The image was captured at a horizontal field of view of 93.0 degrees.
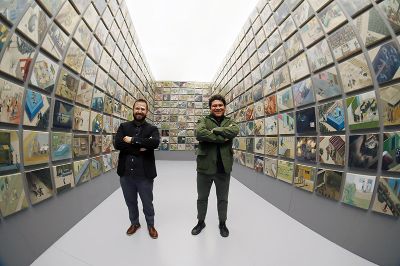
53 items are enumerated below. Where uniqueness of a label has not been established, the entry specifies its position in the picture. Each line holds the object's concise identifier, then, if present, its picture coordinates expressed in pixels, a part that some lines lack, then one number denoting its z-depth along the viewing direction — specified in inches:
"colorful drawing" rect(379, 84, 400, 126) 60.7
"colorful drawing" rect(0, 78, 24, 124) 55.1
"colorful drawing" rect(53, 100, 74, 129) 80.8
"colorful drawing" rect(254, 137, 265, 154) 143.6
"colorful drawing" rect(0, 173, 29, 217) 54.8
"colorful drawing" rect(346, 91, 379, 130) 67.3
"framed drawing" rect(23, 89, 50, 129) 65.0
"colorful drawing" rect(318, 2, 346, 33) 78.8
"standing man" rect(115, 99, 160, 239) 82.8
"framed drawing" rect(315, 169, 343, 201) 80.3
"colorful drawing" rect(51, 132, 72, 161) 79.5
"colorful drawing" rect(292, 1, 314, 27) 95.5
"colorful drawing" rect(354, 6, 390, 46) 63.9
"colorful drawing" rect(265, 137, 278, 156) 125.7
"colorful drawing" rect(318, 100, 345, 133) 80.0
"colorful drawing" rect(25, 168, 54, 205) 66.1
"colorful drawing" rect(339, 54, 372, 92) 69.9
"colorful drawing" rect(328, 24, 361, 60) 73.3
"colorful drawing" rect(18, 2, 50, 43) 60.6
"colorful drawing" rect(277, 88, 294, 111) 111.1
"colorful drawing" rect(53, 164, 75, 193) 80.2
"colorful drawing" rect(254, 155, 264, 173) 143.2
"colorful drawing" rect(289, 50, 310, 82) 98.8
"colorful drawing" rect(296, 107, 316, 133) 95.0
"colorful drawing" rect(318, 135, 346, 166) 79.4
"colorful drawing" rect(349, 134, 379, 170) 67.1
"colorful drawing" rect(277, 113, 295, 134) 110.9
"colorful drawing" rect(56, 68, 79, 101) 82.3
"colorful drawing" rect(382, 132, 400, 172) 60.9
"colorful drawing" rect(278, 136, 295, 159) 110.1
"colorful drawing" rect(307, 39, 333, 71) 85.4
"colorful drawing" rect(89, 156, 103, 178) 111.4
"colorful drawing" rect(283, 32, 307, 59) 103.6
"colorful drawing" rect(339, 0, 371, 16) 69.4
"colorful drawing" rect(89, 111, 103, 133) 110.4
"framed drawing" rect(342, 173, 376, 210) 68.6
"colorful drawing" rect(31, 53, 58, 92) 67.5
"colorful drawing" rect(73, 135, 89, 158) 95.2
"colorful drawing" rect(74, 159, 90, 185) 94.7
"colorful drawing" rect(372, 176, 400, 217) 60.8
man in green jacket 82.4
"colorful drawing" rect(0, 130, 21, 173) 55.5
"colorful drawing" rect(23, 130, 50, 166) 64.8
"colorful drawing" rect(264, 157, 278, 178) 124.6
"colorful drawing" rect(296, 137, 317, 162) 94.2
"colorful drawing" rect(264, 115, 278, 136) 126.7
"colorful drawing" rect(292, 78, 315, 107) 95.9
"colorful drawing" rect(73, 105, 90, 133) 95.5
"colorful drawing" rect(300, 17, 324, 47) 90.0
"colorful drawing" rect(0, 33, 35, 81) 55.3
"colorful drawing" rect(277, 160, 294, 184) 109.0
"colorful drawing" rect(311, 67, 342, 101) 81.9
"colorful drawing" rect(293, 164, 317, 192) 94.0
